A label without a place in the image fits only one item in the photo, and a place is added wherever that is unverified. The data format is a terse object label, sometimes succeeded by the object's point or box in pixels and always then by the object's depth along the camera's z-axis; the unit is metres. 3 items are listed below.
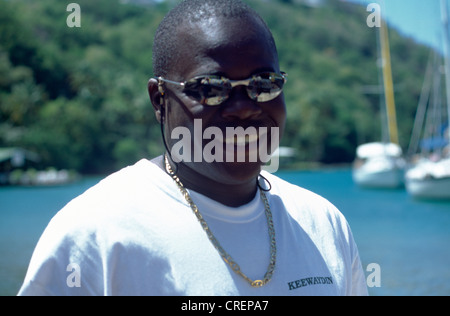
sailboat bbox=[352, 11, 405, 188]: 34.19
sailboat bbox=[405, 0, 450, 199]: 23.61
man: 1.41
